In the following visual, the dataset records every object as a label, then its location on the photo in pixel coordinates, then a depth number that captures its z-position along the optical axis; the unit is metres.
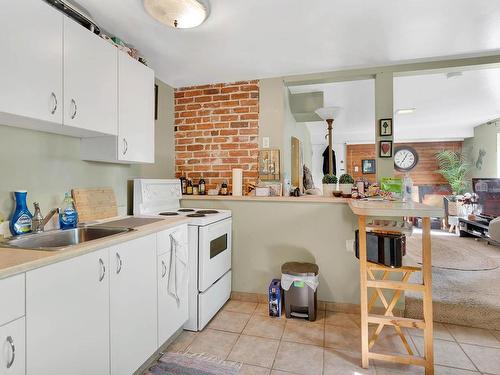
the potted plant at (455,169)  6.43
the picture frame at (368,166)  7.32
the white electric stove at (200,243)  2.17
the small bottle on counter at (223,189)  2.90
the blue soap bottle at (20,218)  1.51
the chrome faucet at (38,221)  1.60
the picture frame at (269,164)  2.85
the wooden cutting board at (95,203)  1.95
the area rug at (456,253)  3.41
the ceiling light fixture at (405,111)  4.86
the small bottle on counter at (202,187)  2.99
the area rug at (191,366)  1.71
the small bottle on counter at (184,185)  3.02
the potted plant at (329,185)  2.69
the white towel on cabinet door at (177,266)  1.93
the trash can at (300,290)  2.37
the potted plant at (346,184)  2.64
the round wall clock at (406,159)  7.04
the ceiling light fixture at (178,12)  1.60
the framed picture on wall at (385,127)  2.60
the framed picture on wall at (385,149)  2.62
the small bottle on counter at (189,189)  3.00
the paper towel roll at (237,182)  2.85
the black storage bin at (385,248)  1.70
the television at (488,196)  4.52
